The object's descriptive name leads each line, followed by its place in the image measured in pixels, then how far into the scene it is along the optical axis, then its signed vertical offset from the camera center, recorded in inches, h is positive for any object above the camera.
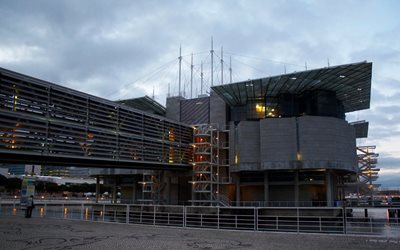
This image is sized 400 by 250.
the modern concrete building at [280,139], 2000.5 +274.9
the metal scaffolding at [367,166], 3261.1 +223.3
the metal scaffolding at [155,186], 2241.5 +21.5
